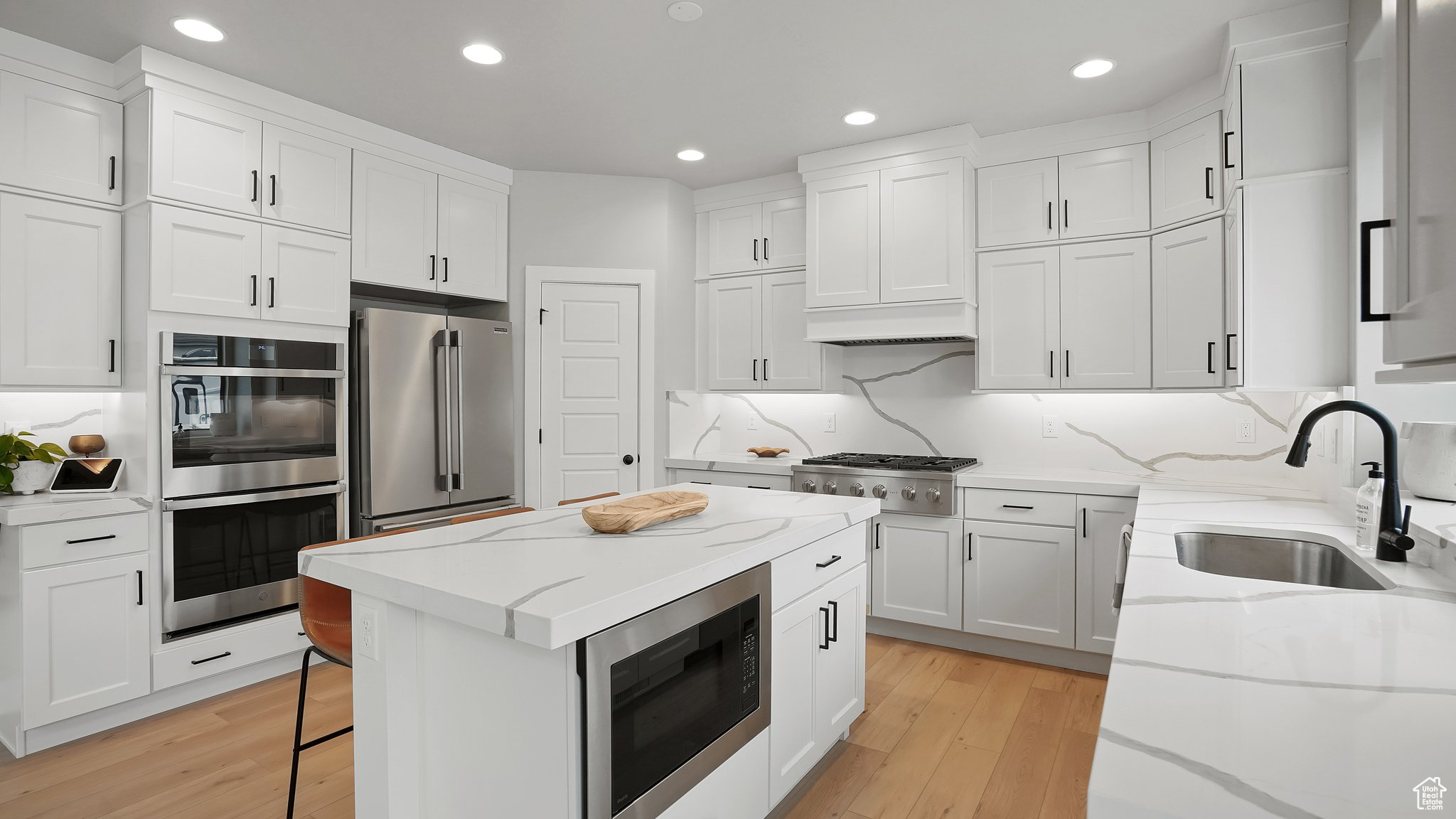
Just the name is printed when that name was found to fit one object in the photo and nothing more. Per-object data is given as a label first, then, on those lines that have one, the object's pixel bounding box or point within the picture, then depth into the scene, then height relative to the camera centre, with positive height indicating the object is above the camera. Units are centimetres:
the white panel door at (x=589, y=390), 420 +12
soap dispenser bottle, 173 -25
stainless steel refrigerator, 347 -4
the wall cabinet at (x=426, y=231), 352 +97
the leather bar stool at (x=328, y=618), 184 -55
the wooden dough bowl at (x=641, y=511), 192 -30
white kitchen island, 131 -50
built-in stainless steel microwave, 134 -63
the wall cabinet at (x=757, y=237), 430 +110
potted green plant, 268 -22
